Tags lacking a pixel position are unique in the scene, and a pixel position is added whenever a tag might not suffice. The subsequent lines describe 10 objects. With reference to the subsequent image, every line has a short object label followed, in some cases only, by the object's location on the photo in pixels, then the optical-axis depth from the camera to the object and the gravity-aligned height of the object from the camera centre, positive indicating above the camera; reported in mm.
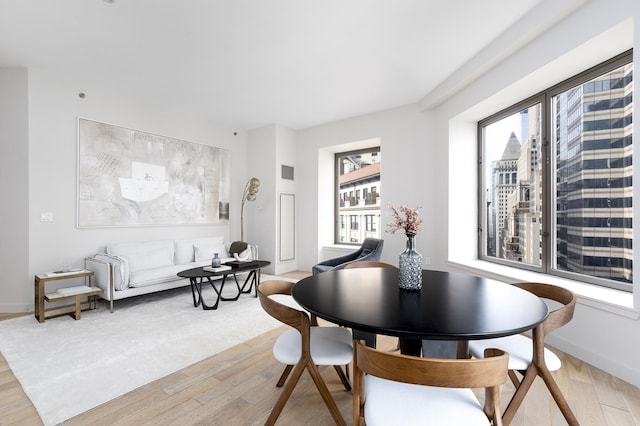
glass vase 1846 -360
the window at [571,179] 2697 +343
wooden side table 3445 -950
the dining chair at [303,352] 1590 -774
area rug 2100 -1241
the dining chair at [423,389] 972 -756
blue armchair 4398 -655
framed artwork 4309 +557
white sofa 3799 -737
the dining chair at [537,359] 1510 -773
